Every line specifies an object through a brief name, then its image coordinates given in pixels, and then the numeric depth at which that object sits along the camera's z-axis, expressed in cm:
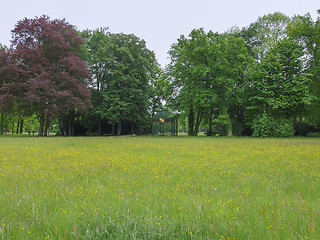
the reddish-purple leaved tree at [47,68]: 2369
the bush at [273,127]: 2422
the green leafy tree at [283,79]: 2441
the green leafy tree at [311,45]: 2586
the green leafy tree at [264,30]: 3316
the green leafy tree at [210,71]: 2686
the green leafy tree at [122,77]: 3081
